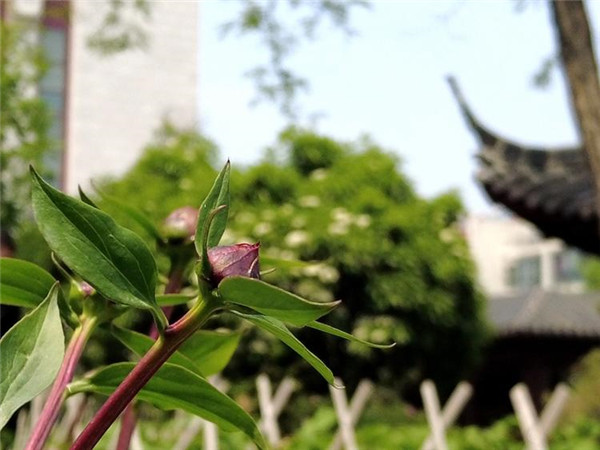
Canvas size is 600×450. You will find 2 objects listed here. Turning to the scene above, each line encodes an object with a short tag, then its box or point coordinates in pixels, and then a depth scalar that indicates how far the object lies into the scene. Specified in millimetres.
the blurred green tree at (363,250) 6055
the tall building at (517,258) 30359
